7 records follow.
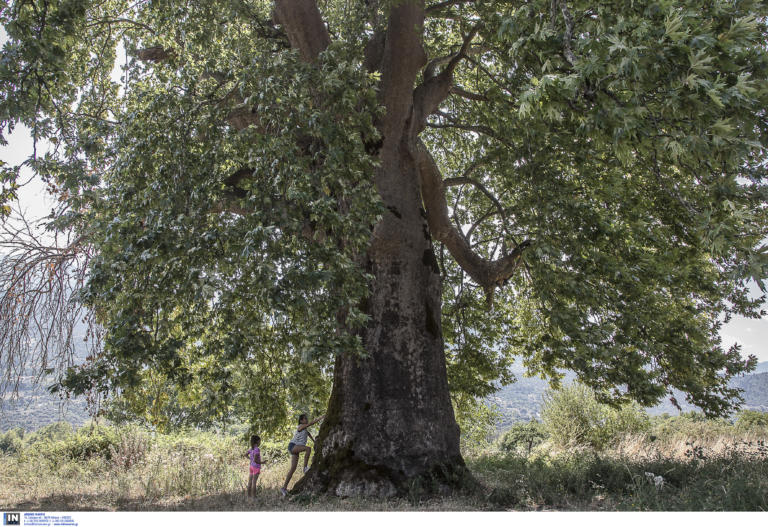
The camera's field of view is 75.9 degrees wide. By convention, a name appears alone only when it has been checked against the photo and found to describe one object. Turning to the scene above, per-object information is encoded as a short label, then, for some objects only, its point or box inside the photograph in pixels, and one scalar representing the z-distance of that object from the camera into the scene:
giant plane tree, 3.33
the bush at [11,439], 20.56
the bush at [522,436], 19.30
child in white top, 7.42
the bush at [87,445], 11.15
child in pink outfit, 6.92
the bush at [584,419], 12.62
